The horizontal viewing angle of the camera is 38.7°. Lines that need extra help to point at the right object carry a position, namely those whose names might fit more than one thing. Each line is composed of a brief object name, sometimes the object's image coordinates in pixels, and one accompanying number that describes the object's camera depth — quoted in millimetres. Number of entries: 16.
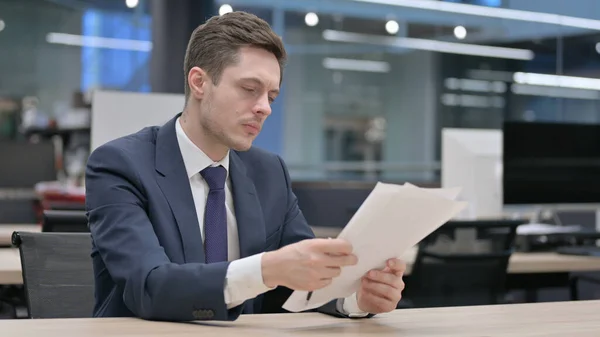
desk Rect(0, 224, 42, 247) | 3707
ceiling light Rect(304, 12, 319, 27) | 8826
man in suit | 1547
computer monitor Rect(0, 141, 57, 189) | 6215
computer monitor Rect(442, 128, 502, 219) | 4250
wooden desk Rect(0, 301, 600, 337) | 1459
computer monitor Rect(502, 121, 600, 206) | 4055
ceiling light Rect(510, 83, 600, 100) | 8992
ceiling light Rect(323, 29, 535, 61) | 9133
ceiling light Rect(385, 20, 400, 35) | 9188
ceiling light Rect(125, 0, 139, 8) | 8922
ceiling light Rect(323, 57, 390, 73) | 9031
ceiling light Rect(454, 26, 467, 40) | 9305
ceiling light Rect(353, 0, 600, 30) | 8992
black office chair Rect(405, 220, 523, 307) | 3312
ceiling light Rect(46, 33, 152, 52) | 9250
